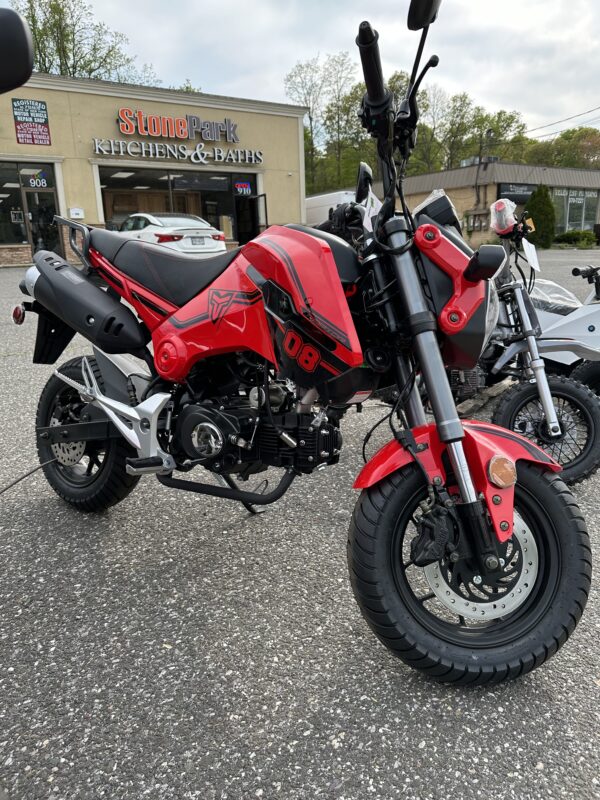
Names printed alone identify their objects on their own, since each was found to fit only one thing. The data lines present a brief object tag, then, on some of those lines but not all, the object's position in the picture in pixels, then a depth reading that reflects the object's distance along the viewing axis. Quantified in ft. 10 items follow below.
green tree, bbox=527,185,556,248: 90.12
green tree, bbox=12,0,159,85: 105.09
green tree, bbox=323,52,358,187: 142.10
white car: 42.91
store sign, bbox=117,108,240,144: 70.69
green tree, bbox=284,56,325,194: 142.10
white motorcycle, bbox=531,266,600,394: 12.73
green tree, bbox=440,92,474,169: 171.61
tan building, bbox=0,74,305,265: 65.10
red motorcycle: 6.18
